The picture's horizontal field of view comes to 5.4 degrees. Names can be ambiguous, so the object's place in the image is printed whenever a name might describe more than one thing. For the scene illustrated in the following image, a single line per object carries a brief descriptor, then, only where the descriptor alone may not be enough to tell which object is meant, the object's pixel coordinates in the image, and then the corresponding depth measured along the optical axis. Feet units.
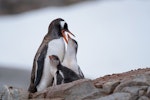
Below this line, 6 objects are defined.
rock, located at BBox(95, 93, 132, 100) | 52.20
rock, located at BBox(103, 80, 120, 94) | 54.02
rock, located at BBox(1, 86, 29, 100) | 55.35
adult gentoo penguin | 61.32
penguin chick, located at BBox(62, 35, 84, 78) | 59.69
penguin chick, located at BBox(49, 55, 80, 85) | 57.77
